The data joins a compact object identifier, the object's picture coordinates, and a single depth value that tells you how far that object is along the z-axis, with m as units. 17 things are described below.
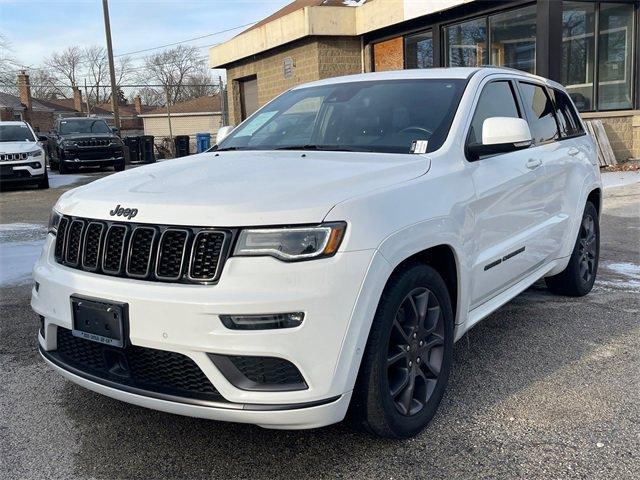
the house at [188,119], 52.91
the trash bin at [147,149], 25.08
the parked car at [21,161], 14.41
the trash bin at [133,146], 25.17
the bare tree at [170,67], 66.00
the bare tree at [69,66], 68.62
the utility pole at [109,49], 24.84
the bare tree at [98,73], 69.44
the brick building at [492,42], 13.84
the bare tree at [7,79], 35.11
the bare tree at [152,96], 70.06
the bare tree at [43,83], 66.19
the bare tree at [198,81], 66.50
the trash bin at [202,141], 25.38
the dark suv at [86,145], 19.17
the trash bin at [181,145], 24.55
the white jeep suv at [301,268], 2.50
